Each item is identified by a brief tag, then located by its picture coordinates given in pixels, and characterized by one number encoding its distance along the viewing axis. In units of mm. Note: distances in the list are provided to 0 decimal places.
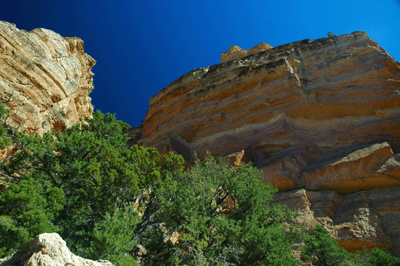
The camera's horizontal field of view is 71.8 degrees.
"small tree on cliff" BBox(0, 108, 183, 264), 12836
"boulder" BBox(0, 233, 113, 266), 7551
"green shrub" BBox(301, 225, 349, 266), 15680
